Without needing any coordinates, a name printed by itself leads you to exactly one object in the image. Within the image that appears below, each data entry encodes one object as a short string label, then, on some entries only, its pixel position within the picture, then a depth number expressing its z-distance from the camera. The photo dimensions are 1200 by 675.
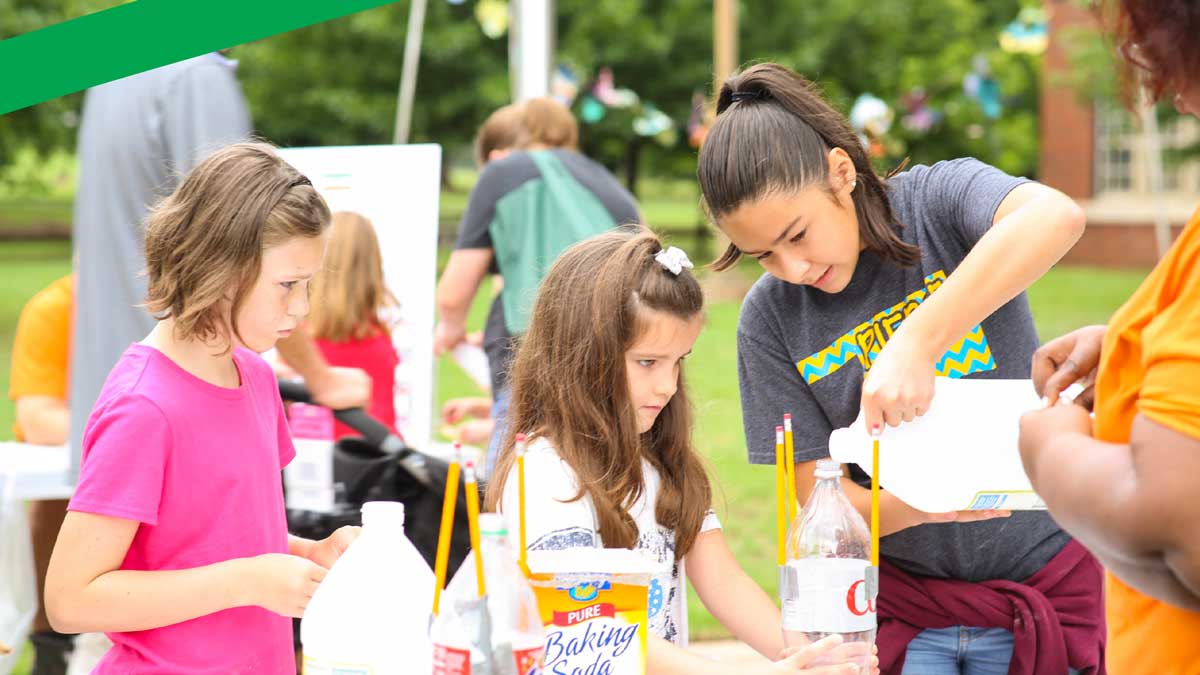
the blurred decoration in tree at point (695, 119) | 21.62
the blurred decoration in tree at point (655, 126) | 25.30
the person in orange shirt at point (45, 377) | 3.98
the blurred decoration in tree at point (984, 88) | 24.01
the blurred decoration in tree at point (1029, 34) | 20.42
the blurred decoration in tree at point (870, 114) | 20.81
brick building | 24.50
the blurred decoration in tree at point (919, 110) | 25.42
